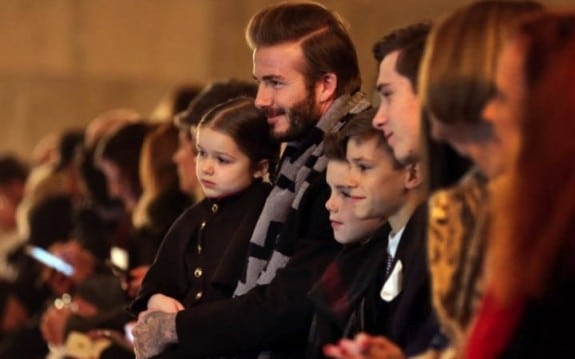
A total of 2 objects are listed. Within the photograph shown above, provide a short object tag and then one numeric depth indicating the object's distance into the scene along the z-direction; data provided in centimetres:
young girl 845
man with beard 779
